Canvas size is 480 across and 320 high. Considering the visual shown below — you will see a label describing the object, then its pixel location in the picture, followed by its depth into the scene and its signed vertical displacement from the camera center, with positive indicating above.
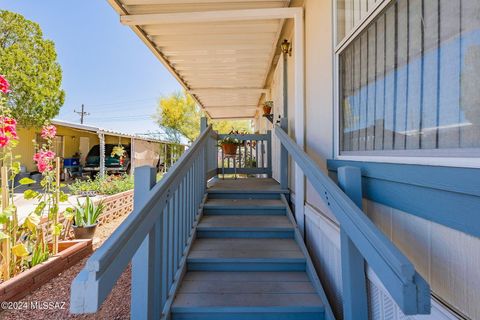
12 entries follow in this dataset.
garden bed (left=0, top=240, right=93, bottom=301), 2.29 -1.15
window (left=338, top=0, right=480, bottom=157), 0.84 +0.32
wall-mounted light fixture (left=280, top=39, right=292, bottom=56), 3.40 +1.50
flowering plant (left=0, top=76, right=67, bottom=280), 2.46 -0.62
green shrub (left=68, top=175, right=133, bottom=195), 6.71 -0.74
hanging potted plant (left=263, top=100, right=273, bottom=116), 5.21 +1.05
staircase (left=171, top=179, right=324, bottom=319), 1.67 -0.90
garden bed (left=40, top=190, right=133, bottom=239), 4.89 -1.00
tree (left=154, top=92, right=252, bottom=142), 17.84 +3.10
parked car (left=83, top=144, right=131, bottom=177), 11.61 -0.10
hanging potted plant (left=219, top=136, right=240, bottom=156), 4.39 +0.23
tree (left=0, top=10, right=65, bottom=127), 11.66 +4.30
